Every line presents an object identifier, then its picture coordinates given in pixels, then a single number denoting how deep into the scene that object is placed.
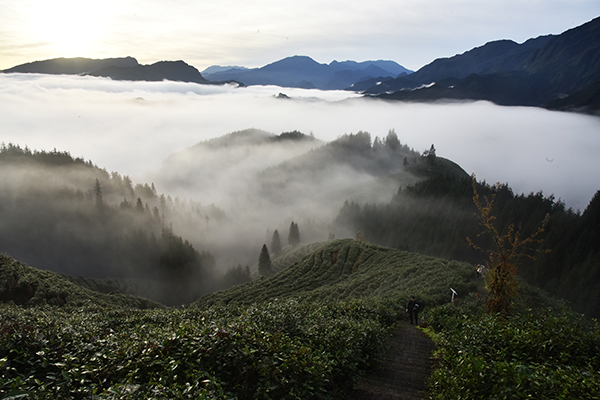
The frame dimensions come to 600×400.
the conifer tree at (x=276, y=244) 167.38
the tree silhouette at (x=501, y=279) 14.98
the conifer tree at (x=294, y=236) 163.19
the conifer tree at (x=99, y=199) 194.50
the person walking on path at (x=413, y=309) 21.47
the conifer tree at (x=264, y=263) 123.57
